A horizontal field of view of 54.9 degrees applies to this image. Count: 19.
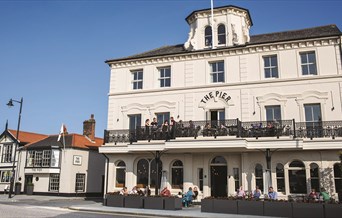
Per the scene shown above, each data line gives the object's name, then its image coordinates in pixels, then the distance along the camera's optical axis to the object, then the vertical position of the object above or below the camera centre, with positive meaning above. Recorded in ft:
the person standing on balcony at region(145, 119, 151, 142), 72.23 +9.37
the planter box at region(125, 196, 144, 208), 60.90 -5.05
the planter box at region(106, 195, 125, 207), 63.10 -5.09
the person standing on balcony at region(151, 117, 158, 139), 71.72 +9.93
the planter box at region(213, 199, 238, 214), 52.48 -4.92
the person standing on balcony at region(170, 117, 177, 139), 68.28 +9.35
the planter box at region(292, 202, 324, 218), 46.11 -4.74
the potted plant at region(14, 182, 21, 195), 105.19 -4.72
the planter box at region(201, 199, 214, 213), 54.21 -4.94
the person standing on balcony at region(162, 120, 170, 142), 69.67 +9.09
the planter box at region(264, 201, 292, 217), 48.32 -4.86
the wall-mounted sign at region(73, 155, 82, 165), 105.56 +4.32
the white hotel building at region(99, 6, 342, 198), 63.21 +14.06
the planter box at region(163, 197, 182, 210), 57.72 -5.04
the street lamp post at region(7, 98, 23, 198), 85.81 +18.35
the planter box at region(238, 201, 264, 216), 50.55 -4.93
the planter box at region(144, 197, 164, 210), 58.67 -5.04
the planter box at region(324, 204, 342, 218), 44.91 -4.64
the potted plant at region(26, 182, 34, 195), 104.06 -4.93
